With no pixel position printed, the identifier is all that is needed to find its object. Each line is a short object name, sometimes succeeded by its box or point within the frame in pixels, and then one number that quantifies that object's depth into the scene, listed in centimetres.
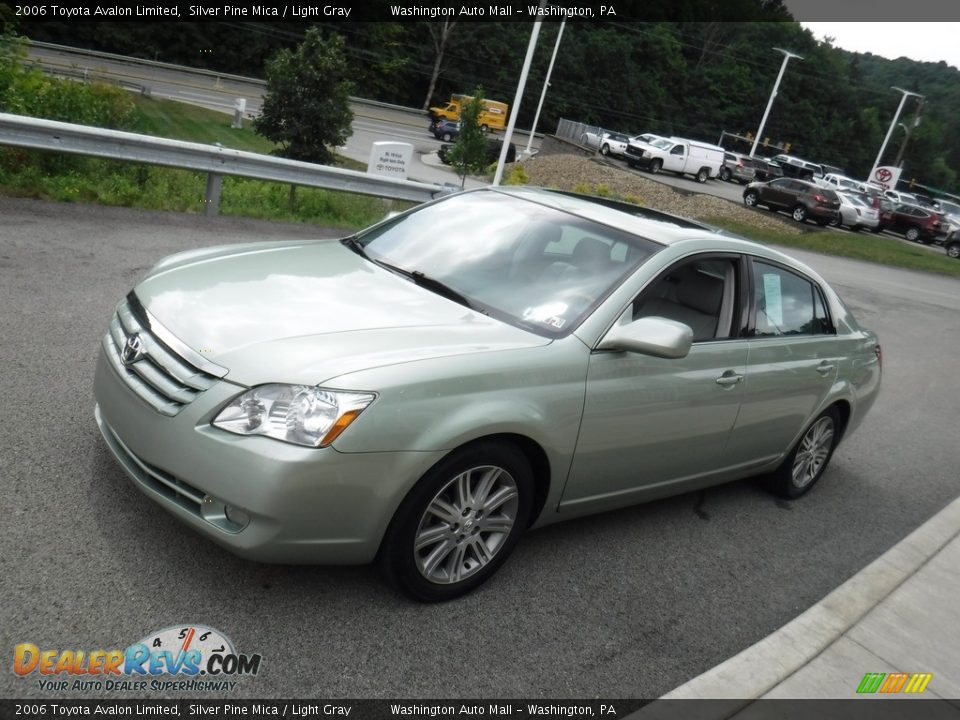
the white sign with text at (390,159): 1733
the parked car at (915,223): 4053
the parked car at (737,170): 5428
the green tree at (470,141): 2567
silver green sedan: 326
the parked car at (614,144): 5041
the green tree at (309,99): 2372
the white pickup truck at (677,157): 4778
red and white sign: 6055
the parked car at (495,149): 4185
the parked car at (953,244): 3709
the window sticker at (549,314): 410
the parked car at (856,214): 3794
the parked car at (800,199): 3531
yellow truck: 5934
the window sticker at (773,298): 514
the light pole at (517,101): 2344
